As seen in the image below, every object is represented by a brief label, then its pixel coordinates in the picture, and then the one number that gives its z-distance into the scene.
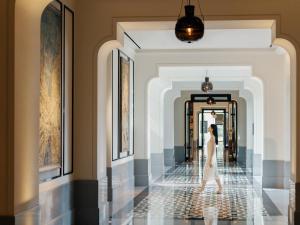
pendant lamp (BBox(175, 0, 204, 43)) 4.65
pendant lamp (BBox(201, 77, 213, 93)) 13.02
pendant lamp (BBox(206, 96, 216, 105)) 18.00
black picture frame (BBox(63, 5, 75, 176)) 6.19
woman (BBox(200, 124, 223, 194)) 9.99
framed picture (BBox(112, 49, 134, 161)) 8.92
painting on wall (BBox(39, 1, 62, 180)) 5.23
